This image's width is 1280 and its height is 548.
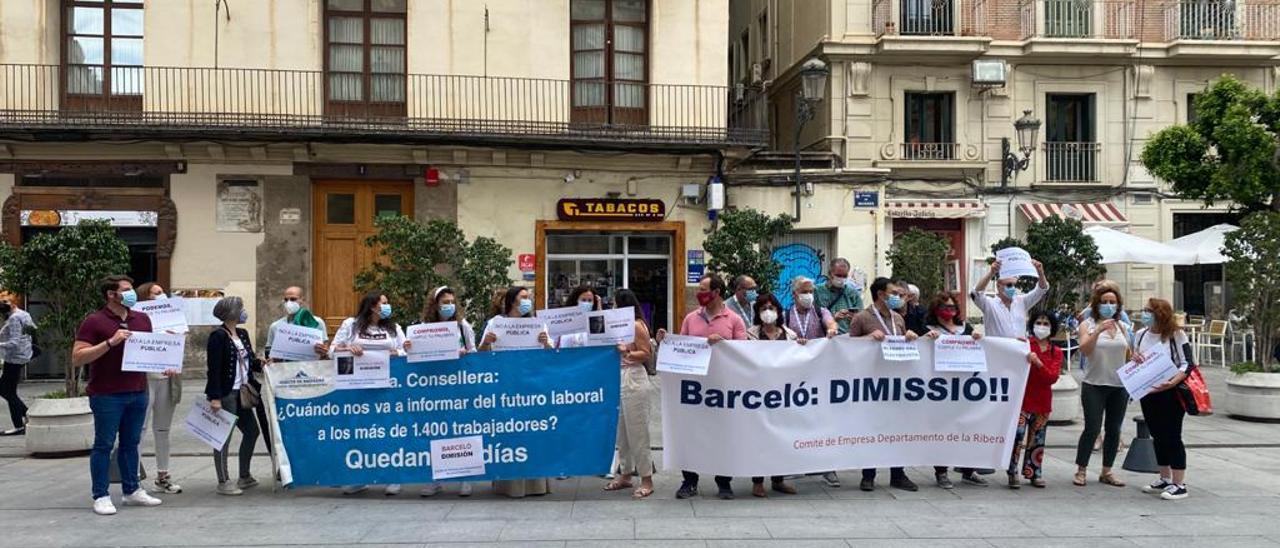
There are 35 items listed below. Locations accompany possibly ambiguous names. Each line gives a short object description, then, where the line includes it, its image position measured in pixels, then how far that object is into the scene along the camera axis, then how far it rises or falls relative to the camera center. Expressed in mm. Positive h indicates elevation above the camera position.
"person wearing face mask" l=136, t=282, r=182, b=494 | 8766 -1204
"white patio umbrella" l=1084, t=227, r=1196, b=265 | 20234 +458
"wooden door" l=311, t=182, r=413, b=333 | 18328 +561
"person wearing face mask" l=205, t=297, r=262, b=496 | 8539 -873
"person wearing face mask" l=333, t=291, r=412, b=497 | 8500 -483
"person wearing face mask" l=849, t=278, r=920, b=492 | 8766 -407
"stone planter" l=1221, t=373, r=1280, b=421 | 13086 -1554
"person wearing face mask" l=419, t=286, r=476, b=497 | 8977 -328
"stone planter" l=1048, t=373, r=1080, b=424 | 12617 -1562
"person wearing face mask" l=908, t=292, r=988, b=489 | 8836 -435
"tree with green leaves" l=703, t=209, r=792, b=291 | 16469 +465
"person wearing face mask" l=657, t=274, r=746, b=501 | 8492 -409
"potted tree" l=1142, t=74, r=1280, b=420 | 13258 +1528
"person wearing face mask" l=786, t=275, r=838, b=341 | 9062 -371
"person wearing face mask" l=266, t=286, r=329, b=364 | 9828 -373
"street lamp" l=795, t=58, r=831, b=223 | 19766 +3653
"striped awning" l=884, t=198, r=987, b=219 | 22828 +1431
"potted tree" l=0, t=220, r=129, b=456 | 10750 -144
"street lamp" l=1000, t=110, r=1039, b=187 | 22625 +2752
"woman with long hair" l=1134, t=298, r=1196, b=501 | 8398 -1082
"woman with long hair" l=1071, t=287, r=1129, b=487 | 8773 -899
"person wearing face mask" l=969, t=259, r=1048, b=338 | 9203 -303
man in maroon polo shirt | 7844 -830
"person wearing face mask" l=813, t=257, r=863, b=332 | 10328 -200
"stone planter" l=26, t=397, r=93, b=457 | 10711 -1596
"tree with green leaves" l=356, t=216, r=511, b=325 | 14398 +120
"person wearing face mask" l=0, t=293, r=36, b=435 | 12281 -961
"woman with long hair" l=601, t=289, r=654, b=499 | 8523 -1083
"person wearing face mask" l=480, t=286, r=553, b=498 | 8562 -543
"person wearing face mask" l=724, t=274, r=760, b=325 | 9164 -222
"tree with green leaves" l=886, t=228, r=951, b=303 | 18125 +211
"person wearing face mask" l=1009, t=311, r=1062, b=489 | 8789 -1155
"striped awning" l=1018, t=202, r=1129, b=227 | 23062 +1373
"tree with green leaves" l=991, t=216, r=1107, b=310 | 18734 +287
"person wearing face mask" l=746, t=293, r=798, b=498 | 8617 -470
